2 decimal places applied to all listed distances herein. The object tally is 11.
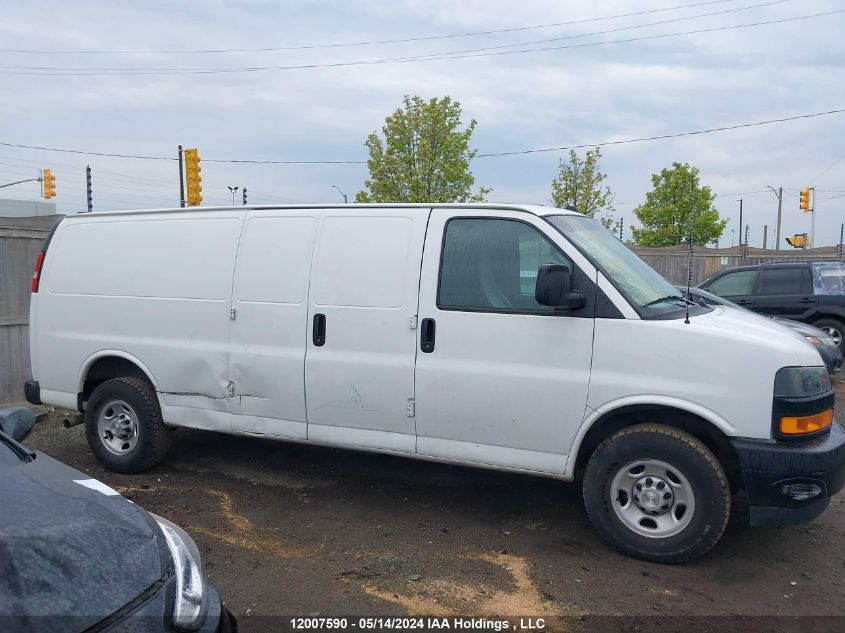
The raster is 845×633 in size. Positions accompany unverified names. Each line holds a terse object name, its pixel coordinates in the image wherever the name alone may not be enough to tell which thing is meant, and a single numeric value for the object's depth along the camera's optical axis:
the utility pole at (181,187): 24.44
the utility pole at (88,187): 32.94
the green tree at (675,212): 28.72
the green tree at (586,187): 27.44
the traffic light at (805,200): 28.34
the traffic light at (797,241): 39.41
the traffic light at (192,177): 21.83
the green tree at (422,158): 24.97
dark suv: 12.36
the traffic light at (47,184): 28.02
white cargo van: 4.12
